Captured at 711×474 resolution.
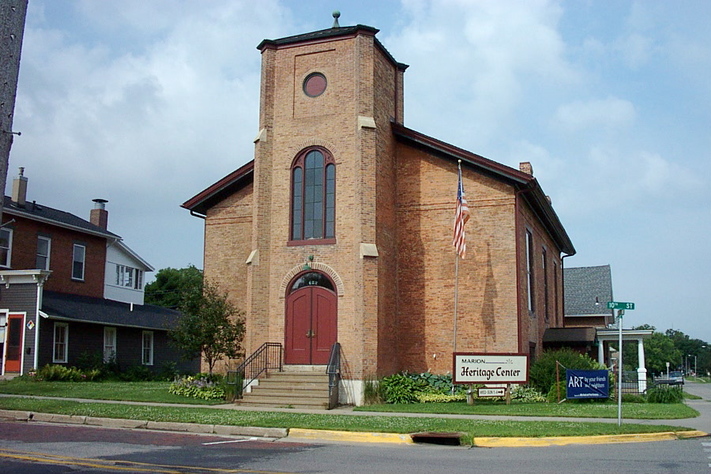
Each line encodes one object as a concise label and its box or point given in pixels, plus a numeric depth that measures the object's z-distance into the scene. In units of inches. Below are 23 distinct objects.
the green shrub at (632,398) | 902.8
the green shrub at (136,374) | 1294.3
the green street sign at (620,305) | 572.1
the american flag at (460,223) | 874.1
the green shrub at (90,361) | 1245.6
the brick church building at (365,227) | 879.7
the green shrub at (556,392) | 853.8
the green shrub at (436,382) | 874.1
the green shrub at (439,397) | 850.1
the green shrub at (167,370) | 1391.9
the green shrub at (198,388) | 860.6
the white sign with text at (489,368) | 821.2
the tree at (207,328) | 915.4
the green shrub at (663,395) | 891.4
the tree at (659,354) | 4473.4
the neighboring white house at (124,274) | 1526.8
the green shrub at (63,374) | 1104.8
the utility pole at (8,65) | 237.7
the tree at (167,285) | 3198.8
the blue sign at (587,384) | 829.8
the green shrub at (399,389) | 852.6
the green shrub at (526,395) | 858.1
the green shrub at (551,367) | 892.2
